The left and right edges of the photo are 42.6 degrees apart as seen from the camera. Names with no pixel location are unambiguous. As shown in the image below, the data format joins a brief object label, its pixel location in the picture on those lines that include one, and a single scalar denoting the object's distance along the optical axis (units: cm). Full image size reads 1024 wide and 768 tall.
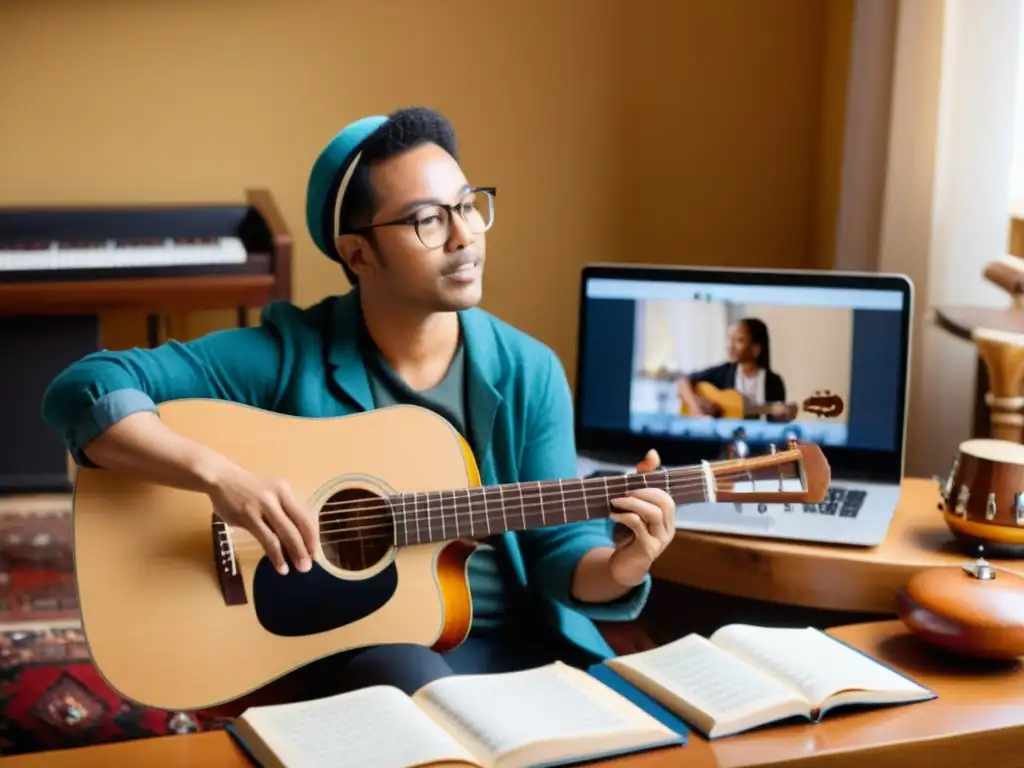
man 135
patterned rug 188
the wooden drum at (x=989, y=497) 162
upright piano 275
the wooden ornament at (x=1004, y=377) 198
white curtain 238
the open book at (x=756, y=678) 121
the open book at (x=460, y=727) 112
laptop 182
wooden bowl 133
